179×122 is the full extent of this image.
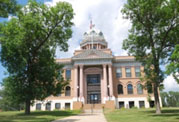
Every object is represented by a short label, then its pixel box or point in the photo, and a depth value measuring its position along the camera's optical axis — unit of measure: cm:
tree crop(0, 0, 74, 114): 2059
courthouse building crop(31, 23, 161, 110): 3938
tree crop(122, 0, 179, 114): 1888
